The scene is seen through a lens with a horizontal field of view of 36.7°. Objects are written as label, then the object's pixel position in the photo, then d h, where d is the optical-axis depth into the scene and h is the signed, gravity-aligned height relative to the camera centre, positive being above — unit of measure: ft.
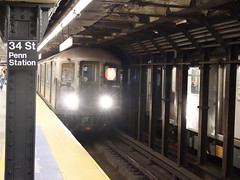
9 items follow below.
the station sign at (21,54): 9.44 +0.51
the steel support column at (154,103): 30.86 -2.42
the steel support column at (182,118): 25.24 -2.97
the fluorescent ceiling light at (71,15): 15.29 +2.99
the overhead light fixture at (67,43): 25.64 +2.33
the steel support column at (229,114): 20.12 -2.17
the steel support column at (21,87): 9.46 -0.37
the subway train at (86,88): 34.55 -1.34
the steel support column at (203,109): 22.90 -2.12
